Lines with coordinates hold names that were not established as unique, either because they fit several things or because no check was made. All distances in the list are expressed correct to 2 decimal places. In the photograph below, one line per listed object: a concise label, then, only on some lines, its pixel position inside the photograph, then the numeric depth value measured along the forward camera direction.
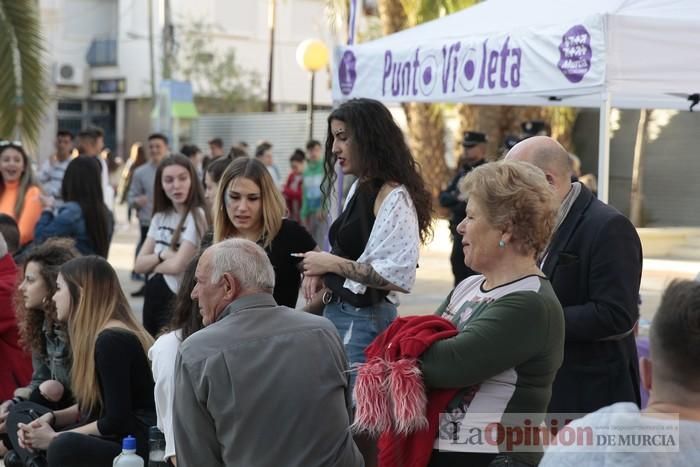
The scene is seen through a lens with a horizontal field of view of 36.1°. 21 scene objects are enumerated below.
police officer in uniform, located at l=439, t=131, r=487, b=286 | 9.13
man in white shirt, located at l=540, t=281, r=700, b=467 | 2.17
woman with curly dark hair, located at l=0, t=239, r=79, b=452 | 5.53
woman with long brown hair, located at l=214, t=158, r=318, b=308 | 4.98
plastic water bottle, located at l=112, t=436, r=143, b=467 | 4.67
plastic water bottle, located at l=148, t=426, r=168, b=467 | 4.55
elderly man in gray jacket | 3.19
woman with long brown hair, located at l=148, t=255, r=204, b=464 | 4.20
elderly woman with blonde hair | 2.87
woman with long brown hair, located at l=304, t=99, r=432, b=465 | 4.41
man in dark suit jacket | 3.82
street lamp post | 18.62
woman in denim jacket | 7.95
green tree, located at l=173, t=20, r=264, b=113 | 39.41
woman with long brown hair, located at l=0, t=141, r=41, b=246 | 8.64
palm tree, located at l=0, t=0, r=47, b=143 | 10.83
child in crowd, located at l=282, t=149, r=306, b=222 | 16.91
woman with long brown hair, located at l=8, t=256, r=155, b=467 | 4.84
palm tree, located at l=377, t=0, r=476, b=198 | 17.91
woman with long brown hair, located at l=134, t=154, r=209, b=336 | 6.32
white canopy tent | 5.79
